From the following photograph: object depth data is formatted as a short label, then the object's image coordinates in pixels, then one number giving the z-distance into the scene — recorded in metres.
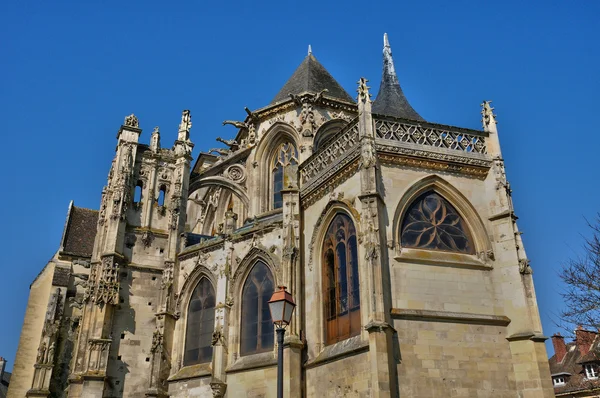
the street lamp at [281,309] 8.60
